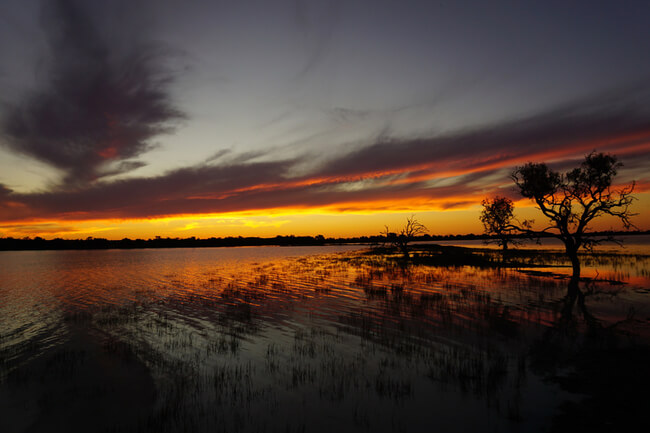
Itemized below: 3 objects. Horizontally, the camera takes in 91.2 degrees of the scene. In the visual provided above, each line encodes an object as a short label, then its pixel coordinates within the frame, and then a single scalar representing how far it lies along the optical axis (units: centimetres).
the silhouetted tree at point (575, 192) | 3158
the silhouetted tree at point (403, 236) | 6188
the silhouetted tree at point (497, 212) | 7019
